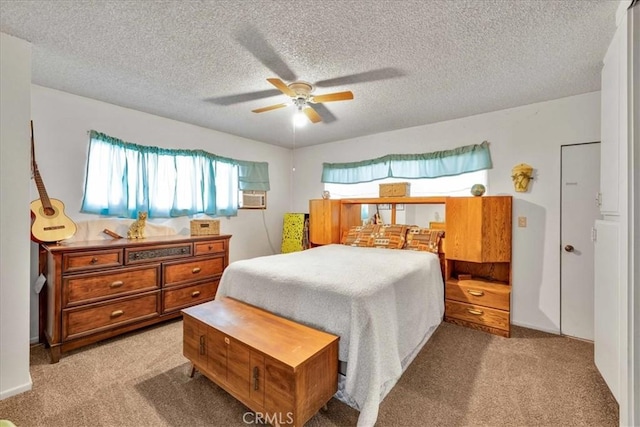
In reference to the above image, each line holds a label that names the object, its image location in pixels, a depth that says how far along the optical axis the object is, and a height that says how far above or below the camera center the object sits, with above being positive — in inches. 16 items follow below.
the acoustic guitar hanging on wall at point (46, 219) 98.7 -3.0
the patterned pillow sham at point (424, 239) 133.6 -13.5
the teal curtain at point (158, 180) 121.6 +16.3
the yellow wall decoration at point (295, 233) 190.7 -14.7
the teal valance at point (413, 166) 135.0 +26.4
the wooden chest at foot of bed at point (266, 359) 58.7 -35.3
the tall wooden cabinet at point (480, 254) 116.1 -18.6
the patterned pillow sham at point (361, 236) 151.0 -13.4
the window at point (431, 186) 139.3 +15.0
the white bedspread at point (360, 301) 66.4 -26.2
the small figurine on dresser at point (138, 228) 126.2 -7.6
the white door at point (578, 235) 110.4 -9.2
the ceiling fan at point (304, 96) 85.7 +37.9
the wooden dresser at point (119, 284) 93.3 -28.7
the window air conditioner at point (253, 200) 182.1 +8.1
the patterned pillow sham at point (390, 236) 141.5 -12.8
